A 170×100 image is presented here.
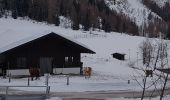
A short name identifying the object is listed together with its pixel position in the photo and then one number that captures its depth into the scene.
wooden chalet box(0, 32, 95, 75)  48.91
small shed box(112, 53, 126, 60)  93.69
